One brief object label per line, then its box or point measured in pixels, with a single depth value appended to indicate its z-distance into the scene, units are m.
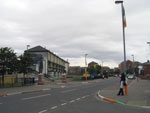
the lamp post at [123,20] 18.41
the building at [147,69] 73.64
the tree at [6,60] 28.67
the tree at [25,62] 32.89
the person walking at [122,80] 16.92
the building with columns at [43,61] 66.28
